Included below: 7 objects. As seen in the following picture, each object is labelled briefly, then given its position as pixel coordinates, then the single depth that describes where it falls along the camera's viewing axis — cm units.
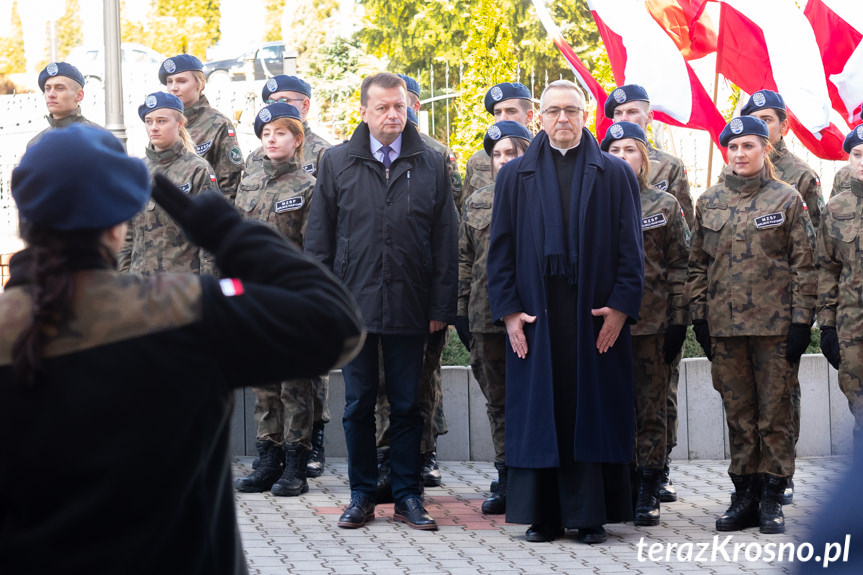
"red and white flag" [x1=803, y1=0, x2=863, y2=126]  1161
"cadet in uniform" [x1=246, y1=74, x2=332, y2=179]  919
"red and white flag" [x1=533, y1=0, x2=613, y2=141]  1140
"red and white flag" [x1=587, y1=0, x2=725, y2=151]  1123
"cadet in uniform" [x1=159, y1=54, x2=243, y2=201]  909
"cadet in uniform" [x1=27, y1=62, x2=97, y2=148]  902
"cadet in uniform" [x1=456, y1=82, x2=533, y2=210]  841
